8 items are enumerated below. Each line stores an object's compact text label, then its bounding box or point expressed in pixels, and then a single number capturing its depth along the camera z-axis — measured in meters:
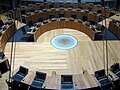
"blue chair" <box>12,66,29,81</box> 4.91
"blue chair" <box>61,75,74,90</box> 4.62
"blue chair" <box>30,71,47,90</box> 4.60
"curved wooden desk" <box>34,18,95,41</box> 7.69
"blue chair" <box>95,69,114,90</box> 4.56
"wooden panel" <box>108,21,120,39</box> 7.56
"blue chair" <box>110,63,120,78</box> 5.01
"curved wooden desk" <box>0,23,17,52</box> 6.85
